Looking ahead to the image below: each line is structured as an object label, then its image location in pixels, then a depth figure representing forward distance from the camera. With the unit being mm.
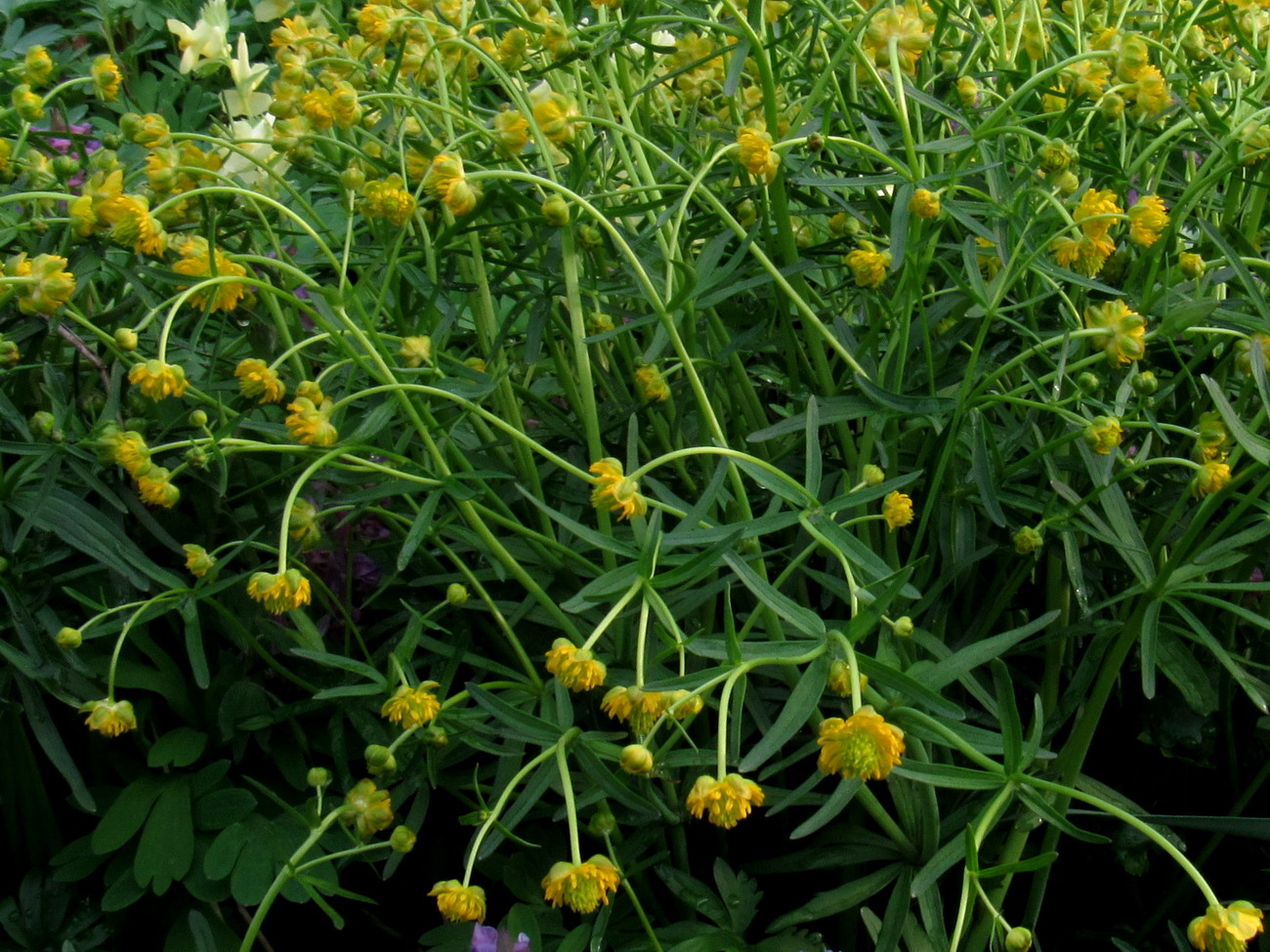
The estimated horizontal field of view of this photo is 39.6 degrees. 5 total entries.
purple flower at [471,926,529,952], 403
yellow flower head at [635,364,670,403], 415
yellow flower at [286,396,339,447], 374
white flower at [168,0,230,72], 491
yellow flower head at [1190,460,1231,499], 379
